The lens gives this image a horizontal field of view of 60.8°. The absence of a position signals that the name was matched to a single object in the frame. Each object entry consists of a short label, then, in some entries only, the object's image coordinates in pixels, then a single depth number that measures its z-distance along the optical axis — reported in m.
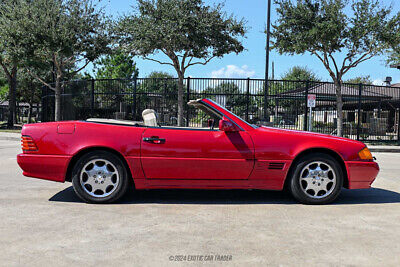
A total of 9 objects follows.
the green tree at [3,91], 34.50
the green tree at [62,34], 17.97
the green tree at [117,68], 53.91
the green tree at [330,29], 16.14
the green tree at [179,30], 16.55
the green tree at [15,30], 17.86
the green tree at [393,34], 16.05
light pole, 16.77
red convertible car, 4.42
